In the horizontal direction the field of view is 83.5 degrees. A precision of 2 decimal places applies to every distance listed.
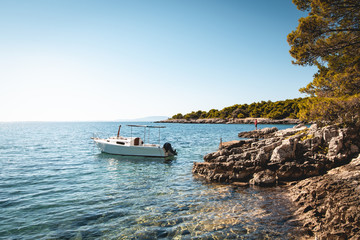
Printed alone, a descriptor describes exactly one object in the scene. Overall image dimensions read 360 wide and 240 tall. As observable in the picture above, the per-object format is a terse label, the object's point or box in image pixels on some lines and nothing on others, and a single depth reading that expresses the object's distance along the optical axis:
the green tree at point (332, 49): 11.62
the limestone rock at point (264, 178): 12.16
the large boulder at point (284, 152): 13.02
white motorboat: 24.08
